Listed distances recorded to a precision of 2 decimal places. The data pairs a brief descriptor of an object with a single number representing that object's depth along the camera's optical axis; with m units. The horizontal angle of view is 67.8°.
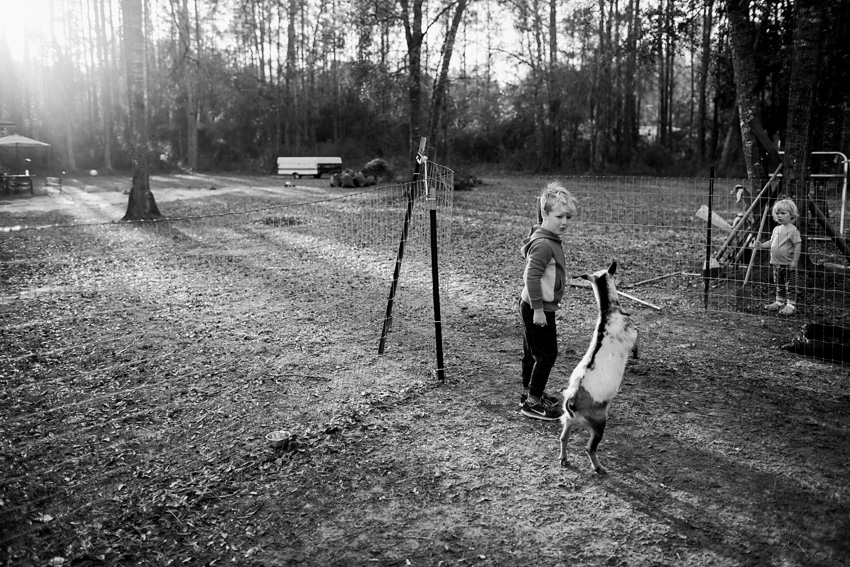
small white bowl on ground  4.06
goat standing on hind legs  3.57
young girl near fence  6.91
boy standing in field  4.21
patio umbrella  27.72
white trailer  35.38
